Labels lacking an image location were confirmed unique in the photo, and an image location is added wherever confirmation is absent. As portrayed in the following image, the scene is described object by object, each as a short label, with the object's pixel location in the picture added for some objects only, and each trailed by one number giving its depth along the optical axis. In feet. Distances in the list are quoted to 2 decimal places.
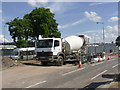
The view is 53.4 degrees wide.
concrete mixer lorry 42.84
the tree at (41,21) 101.53
